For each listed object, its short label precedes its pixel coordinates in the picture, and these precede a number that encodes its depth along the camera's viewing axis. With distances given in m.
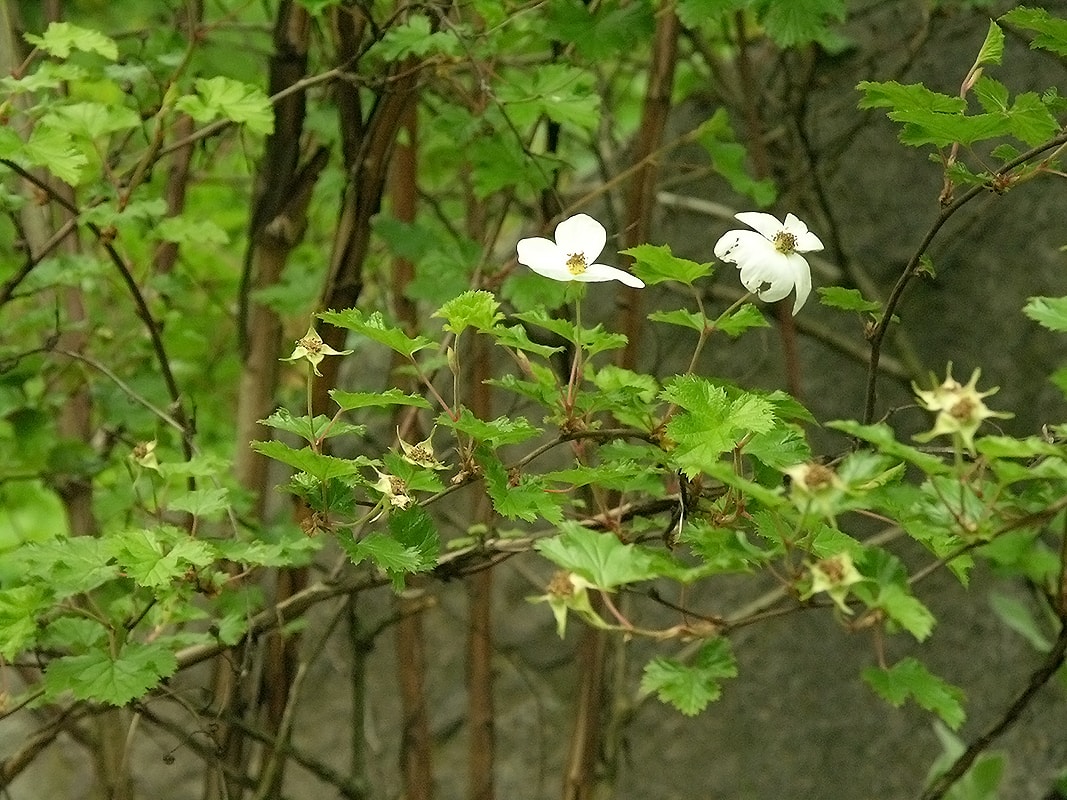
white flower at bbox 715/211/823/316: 1.63
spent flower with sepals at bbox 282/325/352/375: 1.64
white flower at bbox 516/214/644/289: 1.63
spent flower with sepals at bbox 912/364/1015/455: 1.56
